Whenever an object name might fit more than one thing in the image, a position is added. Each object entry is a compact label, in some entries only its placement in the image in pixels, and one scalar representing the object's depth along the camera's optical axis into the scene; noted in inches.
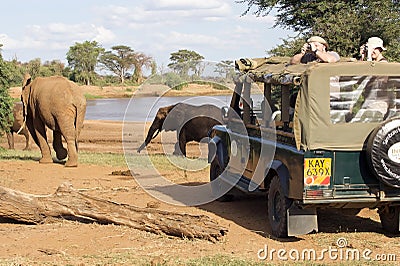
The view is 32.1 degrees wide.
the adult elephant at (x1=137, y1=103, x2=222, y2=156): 826.8
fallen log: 343.3
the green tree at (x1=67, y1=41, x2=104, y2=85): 2721.5
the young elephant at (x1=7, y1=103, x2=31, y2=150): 956.0
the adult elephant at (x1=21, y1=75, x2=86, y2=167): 661.9
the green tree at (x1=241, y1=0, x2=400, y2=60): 783.1
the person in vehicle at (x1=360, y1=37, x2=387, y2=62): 377.7
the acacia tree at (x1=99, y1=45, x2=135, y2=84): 2920.8
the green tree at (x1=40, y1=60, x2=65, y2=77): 2581.2
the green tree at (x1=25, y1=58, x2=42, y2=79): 2473.5
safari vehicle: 314.8
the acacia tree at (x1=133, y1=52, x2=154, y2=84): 2194.3
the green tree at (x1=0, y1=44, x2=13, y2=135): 736.3
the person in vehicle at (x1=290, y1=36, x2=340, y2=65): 350.9
